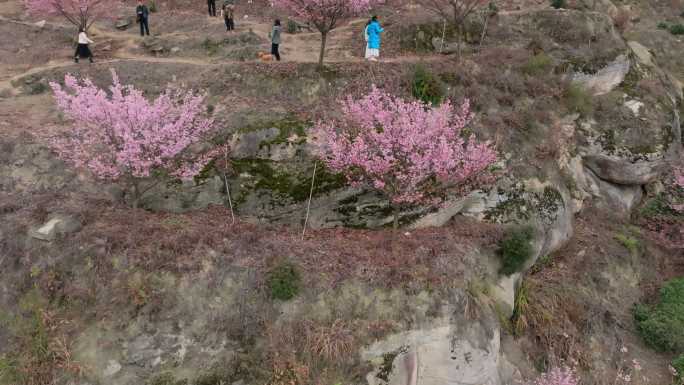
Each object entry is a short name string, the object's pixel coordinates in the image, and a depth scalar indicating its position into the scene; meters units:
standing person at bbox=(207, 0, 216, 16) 27.89
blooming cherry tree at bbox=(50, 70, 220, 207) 11.88
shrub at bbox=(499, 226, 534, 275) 14.32
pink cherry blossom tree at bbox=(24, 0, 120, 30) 21.47
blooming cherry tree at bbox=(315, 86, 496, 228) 12.69
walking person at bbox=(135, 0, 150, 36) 24.14
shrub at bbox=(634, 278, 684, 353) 15.46
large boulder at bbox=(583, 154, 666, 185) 20.09
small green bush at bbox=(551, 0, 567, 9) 25.77
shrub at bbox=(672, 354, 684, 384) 14.44
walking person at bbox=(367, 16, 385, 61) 19.50
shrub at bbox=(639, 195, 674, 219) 20.97
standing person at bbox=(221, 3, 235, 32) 23.70
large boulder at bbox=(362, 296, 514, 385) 12.01
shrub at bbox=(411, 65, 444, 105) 17.84
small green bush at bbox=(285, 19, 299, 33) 26.09
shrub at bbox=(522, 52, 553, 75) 20.72
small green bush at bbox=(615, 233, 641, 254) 18.47
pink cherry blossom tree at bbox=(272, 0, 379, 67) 15.70
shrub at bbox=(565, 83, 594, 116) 20.45
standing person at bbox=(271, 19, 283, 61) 19.36
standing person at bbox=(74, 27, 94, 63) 19.50
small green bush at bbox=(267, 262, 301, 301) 12.00
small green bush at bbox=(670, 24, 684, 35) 36.28
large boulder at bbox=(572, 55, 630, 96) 21.64
